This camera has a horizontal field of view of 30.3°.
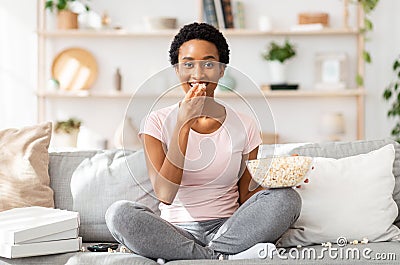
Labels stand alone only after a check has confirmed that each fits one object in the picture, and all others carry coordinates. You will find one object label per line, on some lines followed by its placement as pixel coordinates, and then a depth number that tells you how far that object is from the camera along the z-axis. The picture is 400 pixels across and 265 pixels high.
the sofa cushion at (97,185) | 2.78
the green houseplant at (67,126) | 4.94
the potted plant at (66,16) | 5.08
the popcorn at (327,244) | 2.56
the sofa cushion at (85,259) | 2.34
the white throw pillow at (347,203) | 2.63
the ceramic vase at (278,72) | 5.11
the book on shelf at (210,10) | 5.08
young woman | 2.39
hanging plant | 4.96
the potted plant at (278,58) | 5.07
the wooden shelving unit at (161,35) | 5.06
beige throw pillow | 2.76
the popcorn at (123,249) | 2.53
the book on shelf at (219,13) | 5.08
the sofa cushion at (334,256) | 2.30
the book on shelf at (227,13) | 5.07
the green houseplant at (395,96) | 4.90
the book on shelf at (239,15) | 5.11
